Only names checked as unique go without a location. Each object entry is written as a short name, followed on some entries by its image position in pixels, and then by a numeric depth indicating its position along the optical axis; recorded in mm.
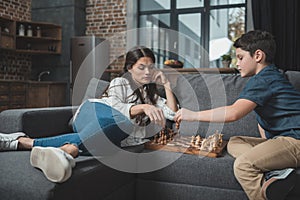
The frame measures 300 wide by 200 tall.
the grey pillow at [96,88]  2531
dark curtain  4691
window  6057
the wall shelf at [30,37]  5513
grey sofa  1399
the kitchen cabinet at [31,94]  5133
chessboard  1816
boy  1552
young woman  1404
